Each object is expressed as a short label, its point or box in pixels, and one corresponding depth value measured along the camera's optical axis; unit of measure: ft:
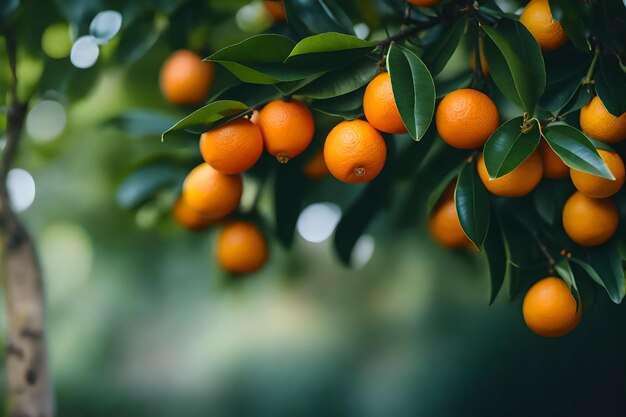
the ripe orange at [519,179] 3.74
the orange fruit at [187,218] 4.48
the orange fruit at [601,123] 3.73
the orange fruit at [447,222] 4.13
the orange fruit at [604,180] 3.69
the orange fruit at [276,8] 4.19
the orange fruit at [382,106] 3.71
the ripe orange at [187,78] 4.46
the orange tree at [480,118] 3.69
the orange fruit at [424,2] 3.79
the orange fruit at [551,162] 3.80
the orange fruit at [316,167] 4.31
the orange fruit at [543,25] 3.79
